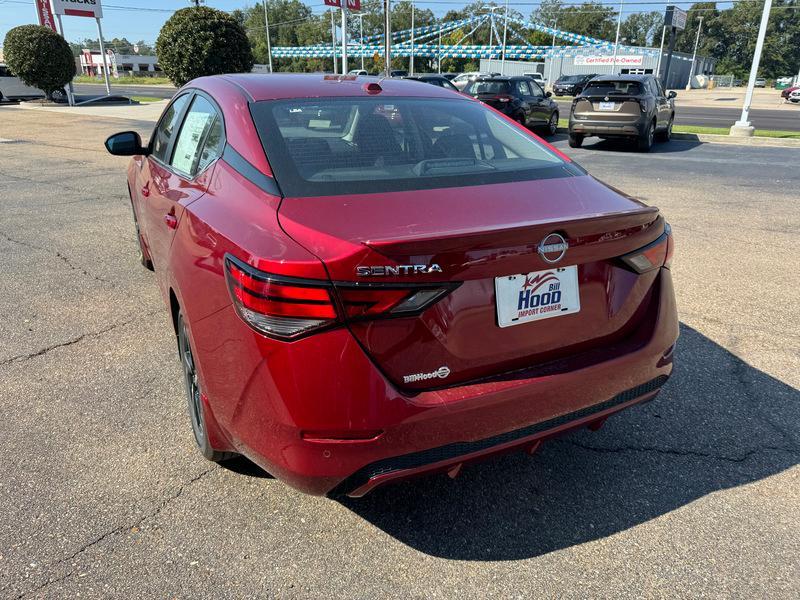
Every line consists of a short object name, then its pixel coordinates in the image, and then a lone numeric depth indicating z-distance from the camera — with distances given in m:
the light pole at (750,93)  15.02
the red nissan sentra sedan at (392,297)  1.81
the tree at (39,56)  26.06
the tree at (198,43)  22.06
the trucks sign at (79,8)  29.36
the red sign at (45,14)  30.84
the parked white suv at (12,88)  29.39
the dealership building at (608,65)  58.97
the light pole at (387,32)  25.11
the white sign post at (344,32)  22.98
